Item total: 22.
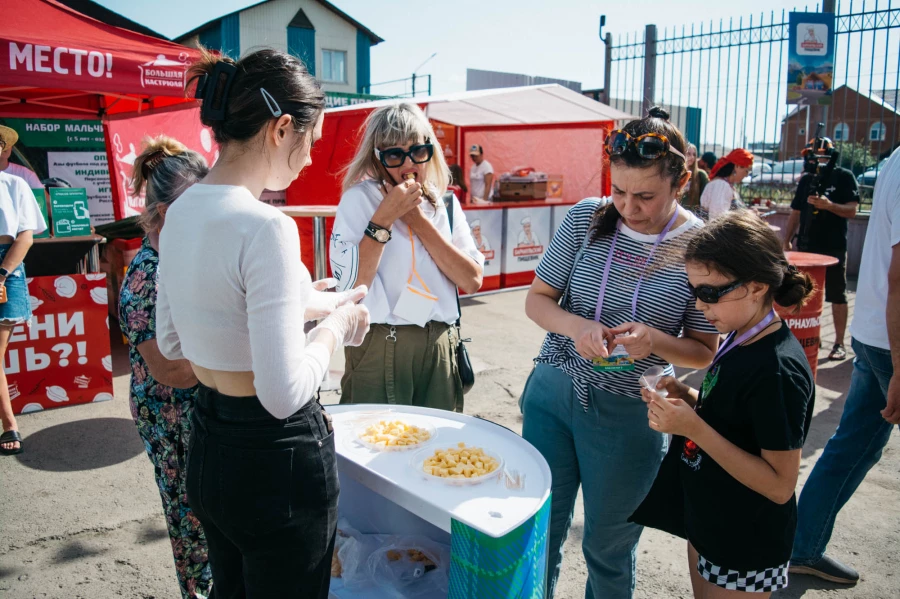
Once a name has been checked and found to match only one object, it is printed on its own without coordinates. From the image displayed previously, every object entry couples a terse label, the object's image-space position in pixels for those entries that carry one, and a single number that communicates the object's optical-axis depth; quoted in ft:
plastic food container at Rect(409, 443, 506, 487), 5.78
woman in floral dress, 7.09
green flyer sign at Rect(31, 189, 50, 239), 16.10
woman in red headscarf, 24.40
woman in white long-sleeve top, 4.16
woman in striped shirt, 6.49
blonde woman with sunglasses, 7.97
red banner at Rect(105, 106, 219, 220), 19.61
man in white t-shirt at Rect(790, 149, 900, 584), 7.97
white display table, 5.10
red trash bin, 14.87
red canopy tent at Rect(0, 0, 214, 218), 15.58
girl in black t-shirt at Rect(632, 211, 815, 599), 5.48
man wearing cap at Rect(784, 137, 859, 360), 19.27
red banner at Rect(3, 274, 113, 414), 15.07
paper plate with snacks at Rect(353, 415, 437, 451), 6.55
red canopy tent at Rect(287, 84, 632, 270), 32.53
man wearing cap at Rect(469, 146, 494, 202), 37.24
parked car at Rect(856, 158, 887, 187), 48.51
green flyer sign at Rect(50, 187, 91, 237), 16.15
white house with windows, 88.63
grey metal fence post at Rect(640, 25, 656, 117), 37.42
